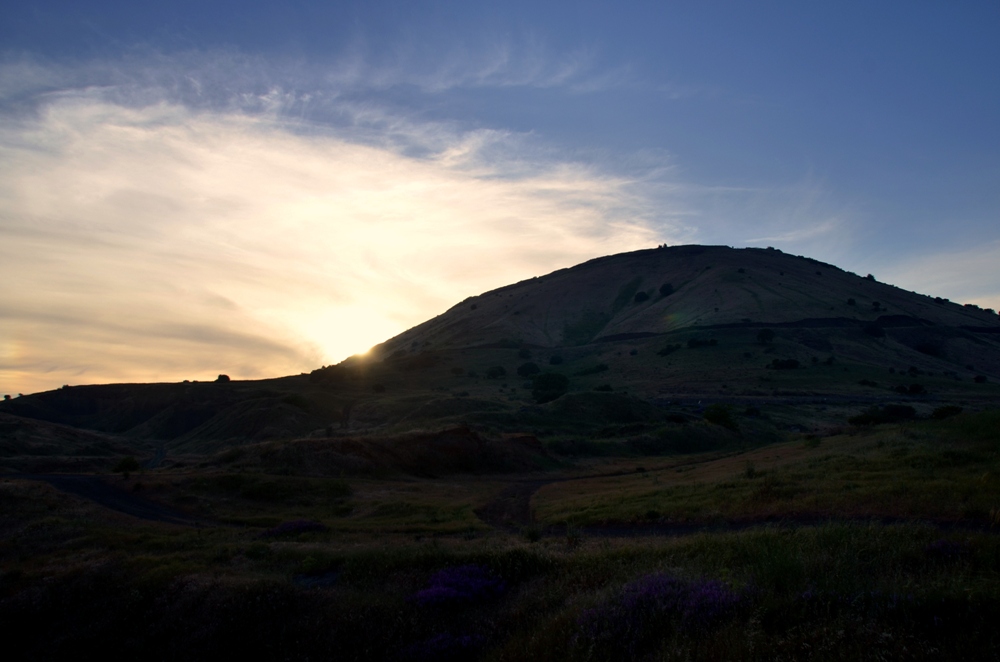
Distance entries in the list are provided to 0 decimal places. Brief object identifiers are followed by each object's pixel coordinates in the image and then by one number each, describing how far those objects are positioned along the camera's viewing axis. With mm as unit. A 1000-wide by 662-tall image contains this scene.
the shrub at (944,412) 40812
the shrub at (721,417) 61094
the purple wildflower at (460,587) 9484
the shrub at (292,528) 22105
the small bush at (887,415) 48022
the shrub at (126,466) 42312
